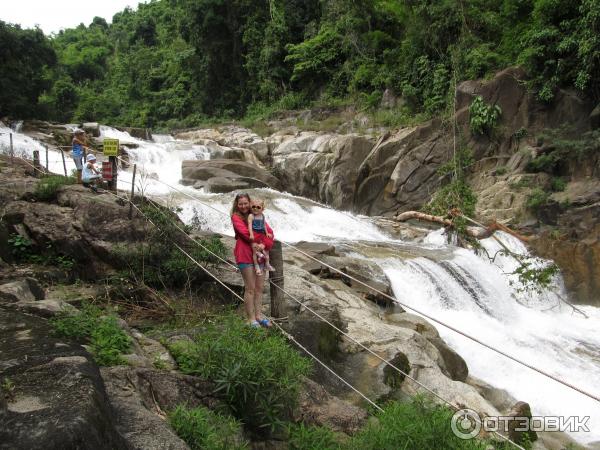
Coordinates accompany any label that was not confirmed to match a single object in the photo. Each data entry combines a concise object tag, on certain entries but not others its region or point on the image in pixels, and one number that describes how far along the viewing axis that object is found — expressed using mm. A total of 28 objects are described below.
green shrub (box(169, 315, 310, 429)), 3684
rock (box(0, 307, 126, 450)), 2295
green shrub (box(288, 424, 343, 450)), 3566
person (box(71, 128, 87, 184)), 8734
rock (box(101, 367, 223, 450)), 2906
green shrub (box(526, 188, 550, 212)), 13828
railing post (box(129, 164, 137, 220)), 7004
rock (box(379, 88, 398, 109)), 21016
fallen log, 12242
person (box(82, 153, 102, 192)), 8206
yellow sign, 8039
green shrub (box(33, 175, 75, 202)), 7715
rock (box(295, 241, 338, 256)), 9992
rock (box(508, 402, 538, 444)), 5617
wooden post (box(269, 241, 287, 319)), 5223
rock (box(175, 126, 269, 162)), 22562
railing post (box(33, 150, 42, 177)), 11133
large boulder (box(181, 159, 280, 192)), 17172
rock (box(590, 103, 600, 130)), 14602
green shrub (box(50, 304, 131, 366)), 3785
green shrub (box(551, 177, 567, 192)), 14383
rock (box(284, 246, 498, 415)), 5438
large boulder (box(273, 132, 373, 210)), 18938
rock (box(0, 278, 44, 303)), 4582
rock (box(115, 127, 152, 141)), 25402
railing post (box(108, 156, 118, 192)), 8445
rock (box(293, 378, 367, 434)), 4086
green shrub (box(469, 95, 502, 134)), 16375
